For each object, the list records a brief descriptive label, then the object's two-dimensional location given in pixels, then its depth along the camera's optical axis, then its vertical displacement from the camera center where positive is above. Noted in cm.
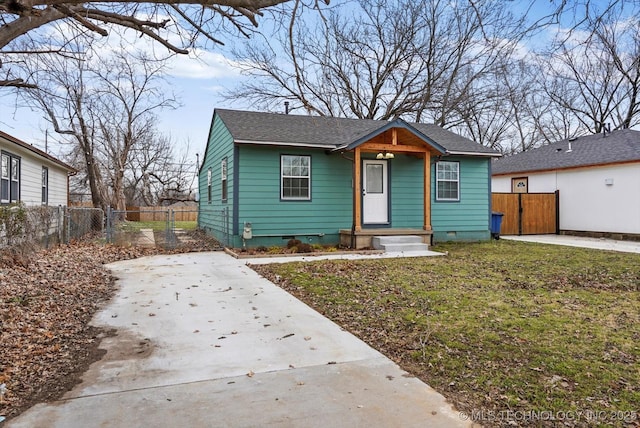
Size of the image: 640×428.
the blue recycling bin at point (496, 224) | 1501 -37
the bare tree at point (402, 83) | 1966 +698
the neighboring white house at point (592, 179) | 1509 +139
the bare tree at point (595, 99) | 2483 +733
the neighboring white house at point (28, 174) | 1273 +139
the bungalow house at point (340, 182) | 1177 +92
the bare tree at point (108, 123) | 2155 +542
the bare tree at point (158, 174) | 3241 +313
